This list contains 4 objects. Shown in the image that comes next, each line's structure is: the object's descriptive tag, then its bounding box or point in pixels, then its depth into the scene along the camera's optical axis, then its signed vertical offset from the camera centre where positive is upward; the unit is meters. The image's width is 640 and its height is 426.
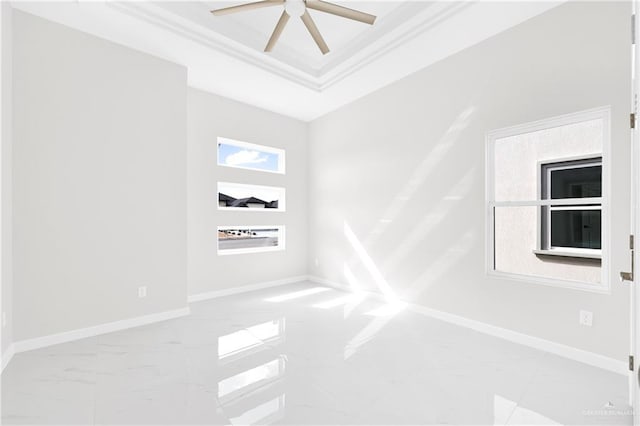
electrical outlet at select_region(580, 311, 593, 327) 2.31 -0.86
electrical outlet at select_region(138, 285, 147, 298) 3.20 -0.89
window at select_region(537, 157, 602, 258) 2.52 +0.02
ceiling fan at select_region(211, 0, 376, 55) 2.37 +1.70
